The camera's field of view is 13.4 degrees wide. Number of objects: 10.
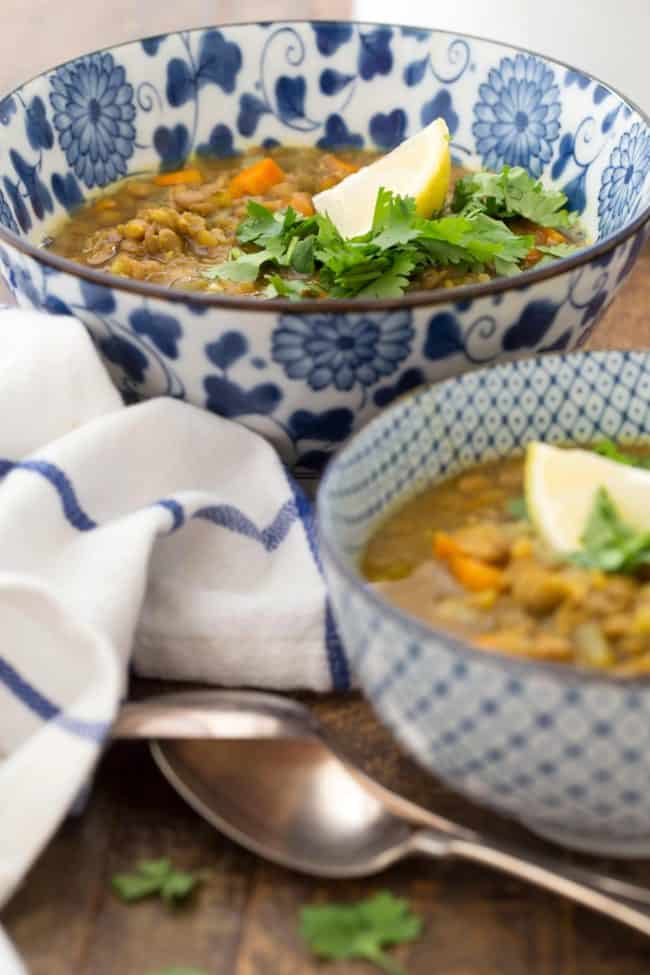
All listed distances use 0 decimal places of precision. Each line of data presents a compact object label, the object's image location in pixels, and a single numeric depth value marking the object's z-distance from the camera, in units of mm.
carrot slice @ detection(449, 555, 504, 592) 613
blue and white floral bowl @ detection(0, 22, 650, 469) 674
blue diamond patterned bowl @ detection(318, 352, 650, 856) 562
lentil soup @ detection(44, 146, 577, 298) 718
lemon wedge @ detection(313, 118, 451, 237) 744
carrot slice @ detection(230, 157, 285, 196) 798
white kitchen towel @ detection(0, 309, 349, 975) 616
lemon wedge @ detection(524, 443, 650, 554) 618
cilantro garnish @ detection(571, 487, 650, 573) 604
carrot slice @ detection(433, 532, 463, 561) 625
